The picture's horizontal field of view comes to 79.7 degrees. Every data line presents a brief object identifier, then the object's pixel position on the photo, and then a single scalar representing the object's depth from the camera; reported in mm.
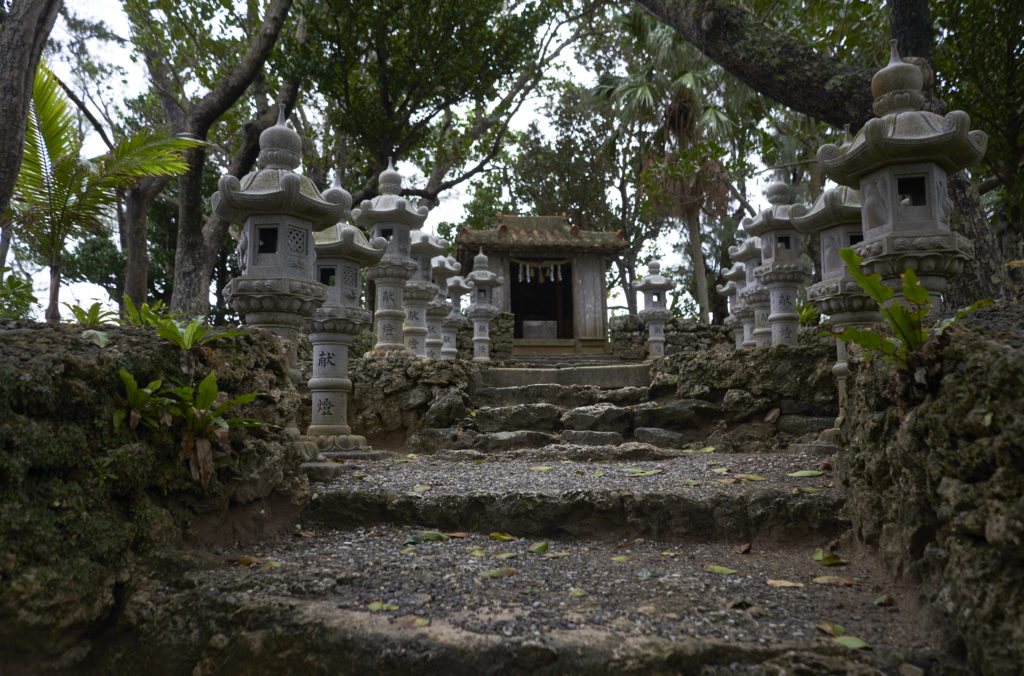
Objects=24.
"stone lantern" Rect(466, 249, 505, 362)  12453
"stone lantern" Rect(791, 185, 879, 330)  4988
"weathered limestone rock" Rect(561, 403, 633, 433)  6723
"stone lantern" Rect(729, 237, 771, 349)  8445
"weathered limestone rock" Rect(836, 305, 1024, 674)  2045
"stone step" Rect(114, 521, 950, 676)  2328
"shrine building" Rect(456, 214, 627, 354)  16719
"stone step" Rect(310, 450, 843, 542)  3658
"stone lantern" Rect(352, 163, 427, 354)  8080
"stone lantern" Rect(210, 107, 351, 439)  5098
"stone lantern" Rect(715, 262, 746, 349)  10383
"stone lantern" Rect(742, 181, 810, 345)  6816
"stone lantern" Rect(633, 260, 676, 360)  13836
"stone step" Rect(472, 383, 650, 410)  7430
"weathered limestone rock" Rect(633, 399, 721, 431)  6492
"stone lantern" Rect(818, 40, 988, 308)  4191
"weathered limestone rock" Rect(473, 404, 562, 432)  6965
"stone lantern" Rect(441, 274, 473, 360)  12281
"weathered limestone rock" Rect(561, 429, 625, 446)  6367
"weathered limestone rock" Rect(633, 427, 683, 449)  6382
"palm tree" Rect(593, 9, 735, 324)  15953
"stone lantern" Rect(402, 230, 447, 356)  9203
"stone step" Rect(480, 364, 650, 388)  8586
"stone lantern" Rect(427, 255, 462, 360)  10859
